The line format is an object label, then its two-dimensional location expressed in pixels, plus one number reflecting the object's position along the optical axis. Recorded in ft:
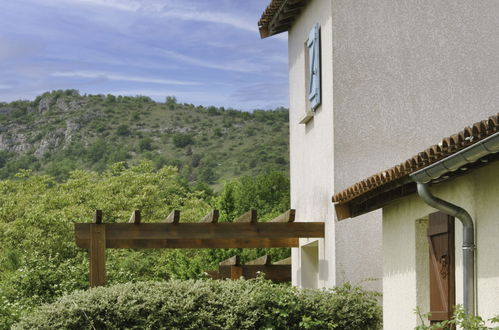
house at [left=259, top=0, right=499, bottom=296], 51.06
